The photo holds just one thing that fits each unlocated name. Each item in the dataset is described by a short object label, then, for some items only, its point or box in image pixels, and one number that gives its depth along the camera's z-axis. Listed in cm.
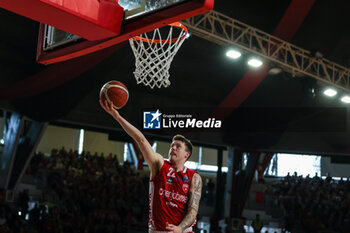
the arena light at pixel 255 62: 1284
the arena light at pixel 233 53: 1250
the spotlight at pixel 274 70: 1334
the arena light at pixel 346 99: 1500
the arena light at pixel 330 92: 1447
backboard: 460
